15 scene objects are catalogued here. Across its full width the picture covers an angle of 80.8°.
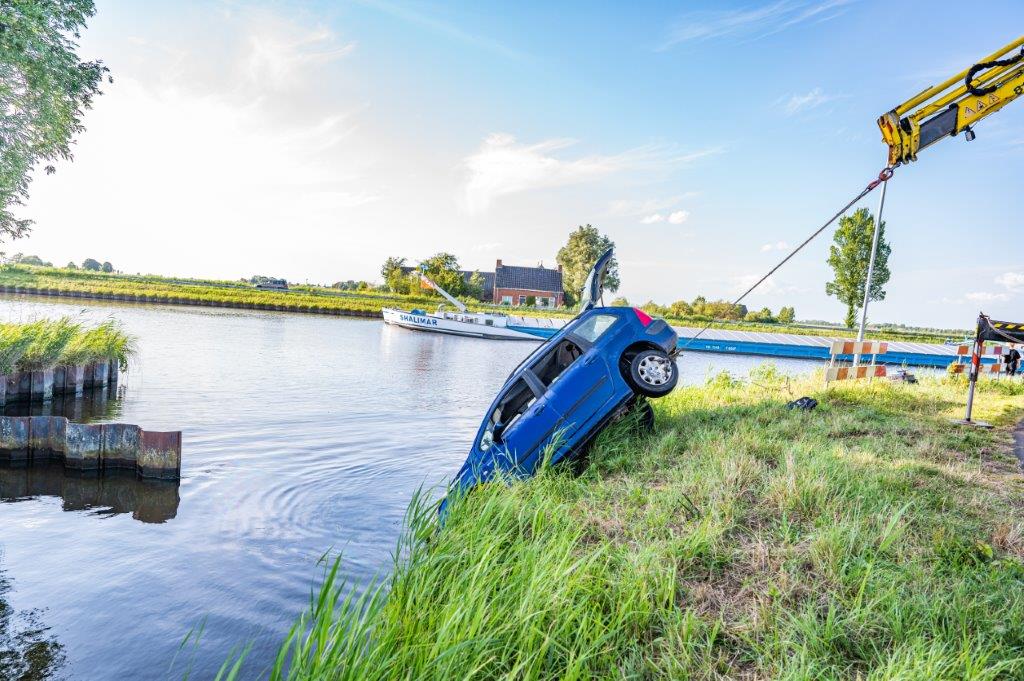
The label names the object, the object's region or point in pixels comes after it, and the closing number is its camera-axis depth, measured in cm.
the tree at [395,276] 7462
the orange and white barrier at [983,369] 1298
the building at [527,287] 7819
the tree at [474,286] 7500
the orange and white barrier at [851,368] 1212
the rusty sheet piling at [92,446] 794
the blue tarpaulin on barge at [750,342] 4528
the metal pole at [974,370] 823
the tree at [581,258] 8462
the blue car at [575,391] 642
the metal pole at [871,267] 1720
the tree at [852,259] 5178
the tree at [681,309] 6020
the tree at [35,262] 7000
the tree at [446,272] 6830
